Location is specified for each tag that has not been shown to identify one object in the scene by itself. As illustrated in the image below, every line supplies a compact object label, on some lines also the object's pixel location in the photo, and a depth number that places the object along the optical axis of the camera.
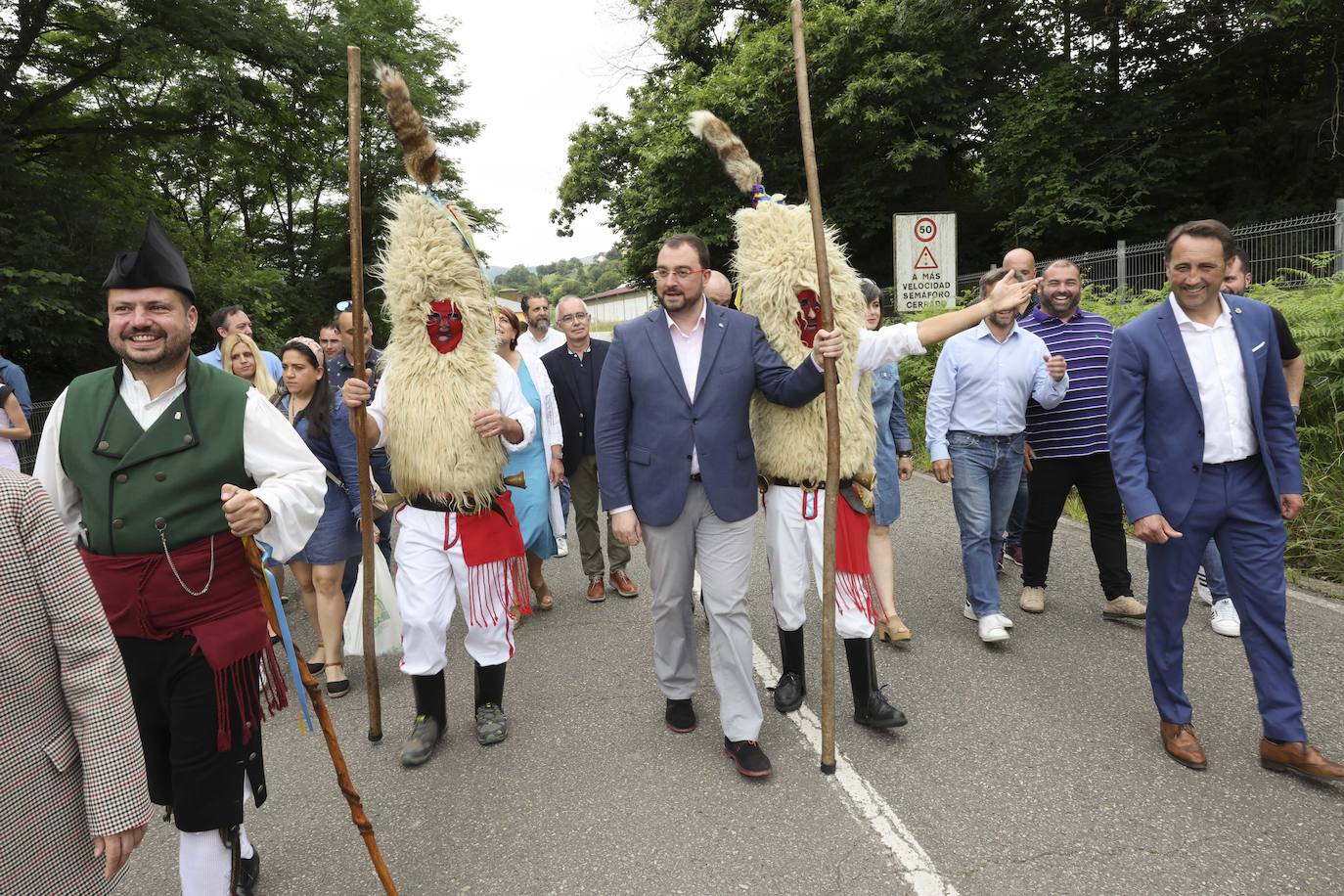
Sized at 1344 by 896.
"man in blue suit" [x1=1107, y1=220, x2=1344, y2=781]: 3.45
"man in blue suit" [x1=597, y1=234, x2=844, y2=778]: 3.72
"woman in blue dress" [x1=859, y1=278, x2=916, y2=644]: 5.06
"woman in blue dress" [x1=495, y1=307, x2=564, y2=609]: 5.53
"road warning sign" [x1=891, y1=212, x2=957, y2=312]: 11.94
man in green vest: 2.42
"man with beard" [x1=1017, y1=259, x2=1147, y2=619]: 5.20
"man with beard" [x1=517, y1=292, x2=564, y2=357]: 7.76
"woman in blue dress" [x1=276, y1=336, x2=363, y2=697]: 4.86
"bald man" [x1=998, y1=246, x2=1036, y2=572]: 6.20
